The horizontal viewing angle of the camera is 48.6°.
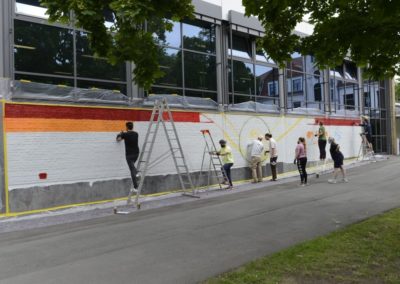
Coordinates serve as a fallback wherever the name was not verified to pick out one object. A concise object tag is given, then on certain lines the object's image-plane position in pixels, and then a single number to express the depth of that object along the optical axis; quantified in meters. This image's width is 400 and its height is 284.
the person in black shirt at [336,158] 15.41
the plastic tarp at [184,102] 13.98
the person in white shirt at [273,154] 17.08
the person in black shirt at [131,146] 12.17
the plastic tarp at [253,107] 17.19
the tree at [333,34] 7.28
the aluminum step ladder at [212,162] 15.23
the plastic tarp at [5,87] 10.38
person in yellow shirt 15.09
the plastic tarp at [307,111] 20.88
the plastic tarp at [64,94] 10.80
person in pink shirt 15.27
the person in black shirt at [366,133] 24.67
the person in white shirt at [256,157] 16.70
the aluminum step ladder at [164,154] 12.13
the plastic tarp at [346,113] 24.85
